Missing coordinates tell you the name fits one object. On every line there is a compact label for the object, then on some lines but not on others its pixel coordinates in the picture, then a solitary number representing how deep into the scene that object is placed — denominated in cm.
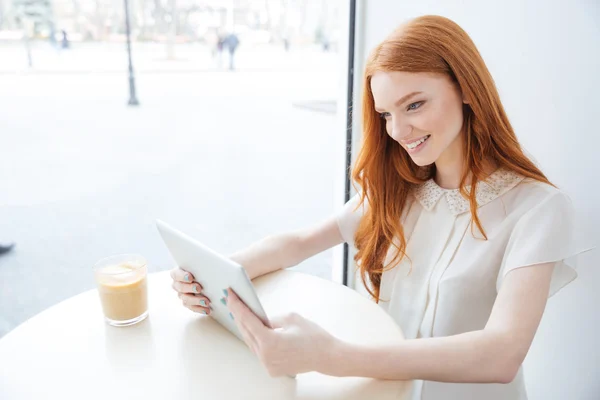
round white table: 78
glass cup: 92
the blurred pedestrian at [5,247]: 281
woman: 78
